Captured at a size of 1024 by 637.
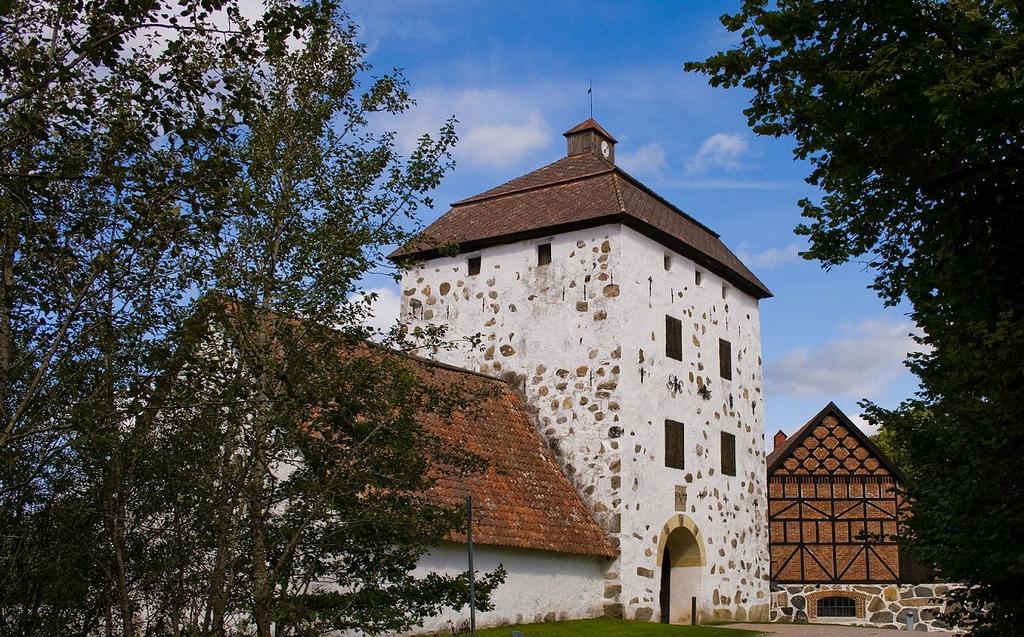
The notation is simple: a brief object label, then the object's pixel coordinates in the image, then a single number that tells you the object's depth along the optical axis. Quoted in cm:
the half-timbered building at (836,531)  2328
